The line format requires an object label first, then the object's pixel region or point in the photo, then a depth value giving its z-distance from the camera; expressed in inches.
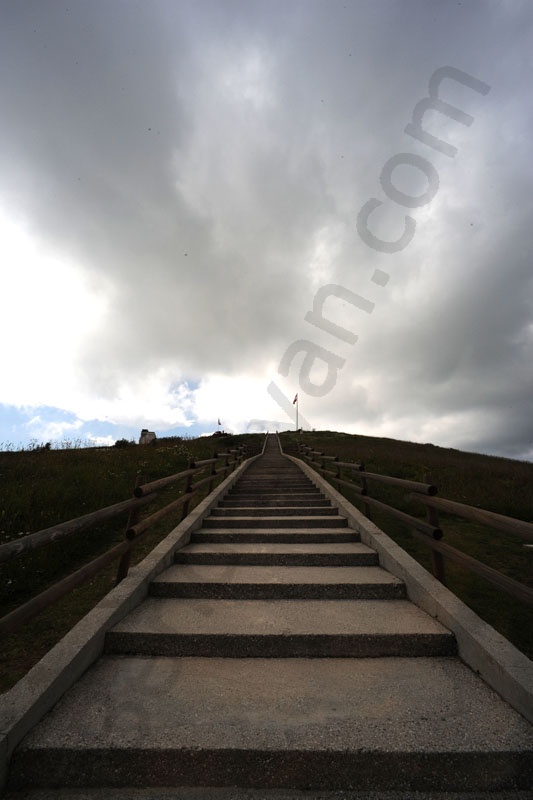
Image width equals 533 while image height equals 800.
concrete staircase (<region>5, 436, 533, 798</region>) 68.4
